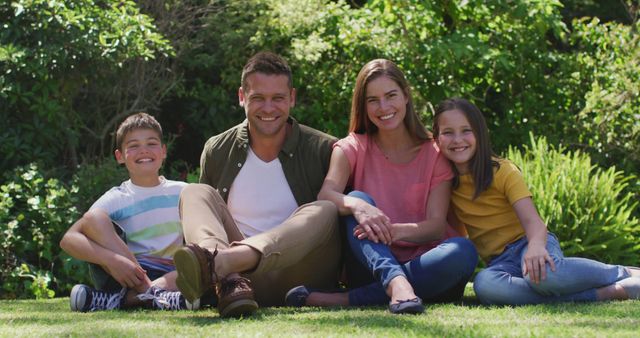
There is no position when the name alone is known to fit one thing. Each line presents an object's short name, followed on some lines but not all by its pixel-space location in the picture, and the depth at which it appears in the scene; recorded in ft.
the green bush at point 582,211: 20.85
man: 12.18
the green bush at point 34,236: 20.98
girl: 13.26
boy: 14.23
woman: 13.39
